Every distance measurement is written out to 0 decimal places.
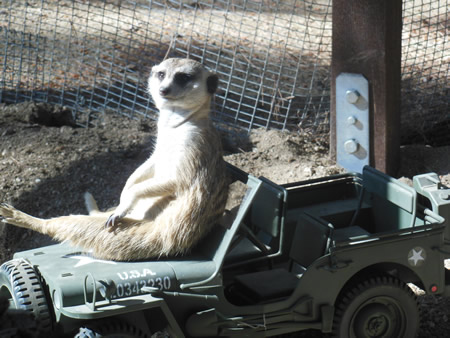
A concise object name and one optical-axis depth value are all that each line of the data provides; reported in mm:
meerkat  6070
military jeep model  5559
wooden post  9414
